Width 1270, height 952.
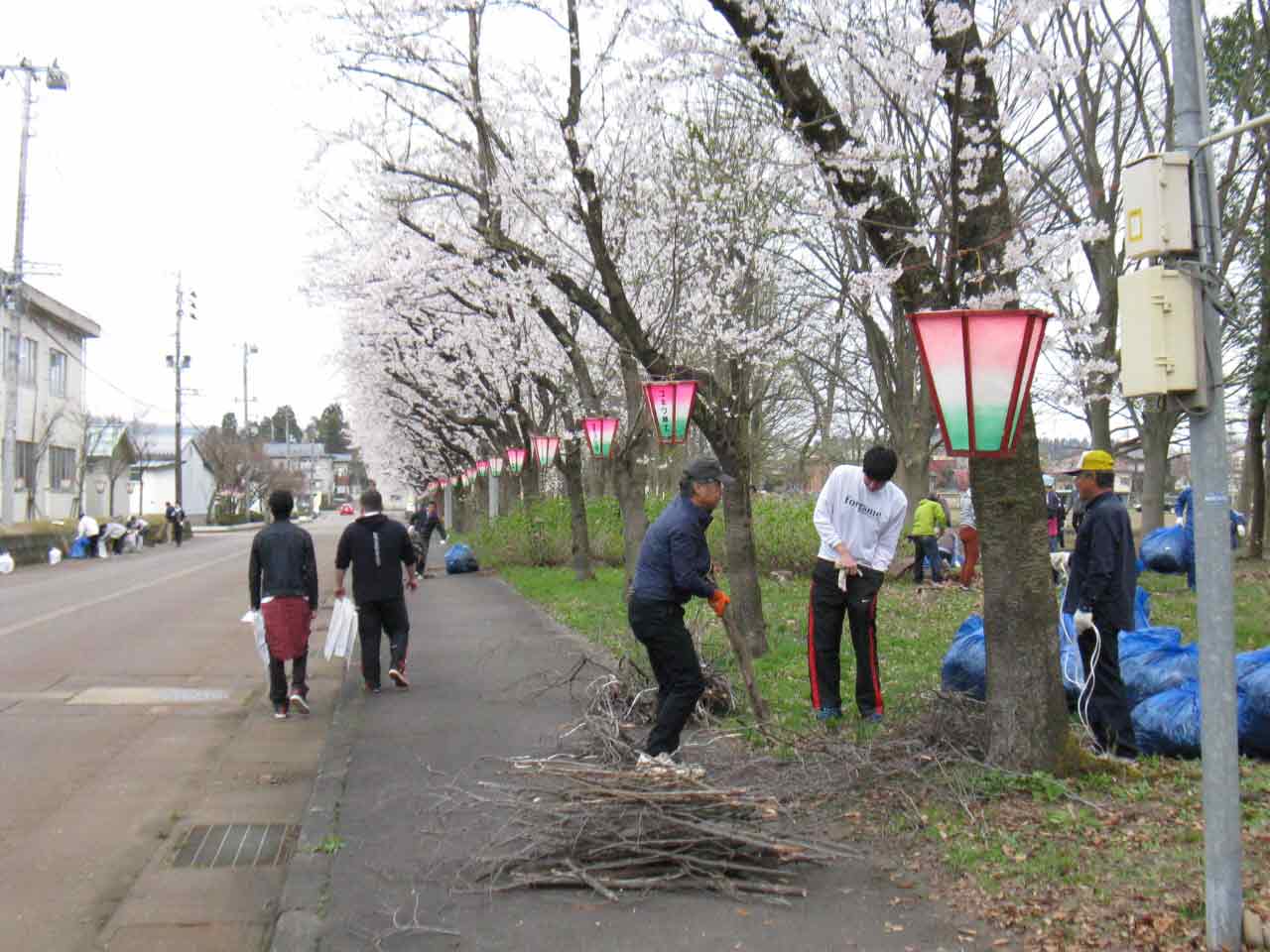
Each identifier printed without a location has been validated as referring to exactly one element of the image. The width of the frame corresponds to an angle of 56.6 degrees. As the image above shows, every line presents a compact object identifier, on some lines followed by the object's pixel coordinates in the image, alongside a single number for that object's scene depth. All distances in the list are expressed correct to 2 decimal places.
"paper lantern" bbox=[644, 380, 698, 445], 11.30
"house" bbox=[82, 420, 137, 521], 56.59
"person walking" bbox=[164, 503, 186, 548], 47.88
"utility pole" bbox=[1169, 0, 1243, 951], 3.90
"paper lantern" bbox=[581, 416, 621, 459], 17.11
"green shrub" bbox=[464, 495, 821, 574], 20.64
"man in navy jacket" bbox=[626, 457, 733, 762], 6.23
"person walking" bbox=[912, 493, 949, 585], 17.66
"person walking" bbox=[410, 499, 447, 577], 26.16
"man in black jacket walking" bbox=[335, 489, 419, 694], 10.14
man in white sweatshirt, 7.39
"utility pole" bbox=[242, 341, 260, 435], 84.52
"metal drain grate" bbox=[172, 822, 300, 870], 5.76
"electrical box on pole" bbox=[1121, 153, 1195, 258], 3.90
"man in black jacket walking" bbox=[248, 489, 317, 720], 9.32
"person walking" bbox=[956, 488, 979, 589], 16.64
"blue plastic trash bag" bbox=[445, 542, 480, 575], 26.45
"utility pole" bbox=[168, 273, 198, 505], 57.16
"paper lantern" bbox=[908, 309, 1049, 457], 5.28
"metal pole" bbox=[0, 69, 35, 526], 34.56
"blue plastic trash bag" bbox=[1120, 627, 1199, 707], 6.86
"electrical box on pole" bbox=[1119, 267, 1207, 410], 3.86
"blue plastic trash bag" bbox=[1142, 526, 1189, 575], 16.33
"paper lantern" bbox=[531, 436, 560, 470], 21.91
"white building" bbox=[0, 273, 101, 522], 46.28
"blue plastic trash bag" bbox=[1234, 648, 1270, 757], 6.20
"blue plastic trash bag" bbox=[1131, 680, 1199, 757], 6.29
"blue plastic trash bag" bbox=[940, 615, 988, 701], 7.36
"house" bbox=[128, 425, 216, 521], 82.19
